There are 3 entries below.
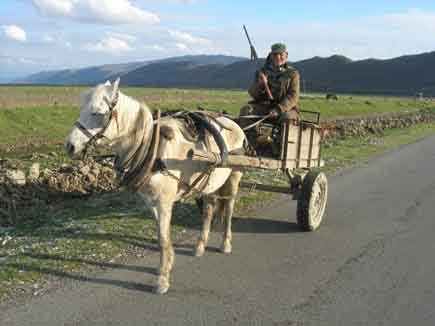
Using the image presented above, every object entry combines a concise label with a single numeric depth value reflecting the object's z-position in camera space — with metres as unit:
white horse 4.73
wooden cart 7.57
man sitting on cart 7.83
